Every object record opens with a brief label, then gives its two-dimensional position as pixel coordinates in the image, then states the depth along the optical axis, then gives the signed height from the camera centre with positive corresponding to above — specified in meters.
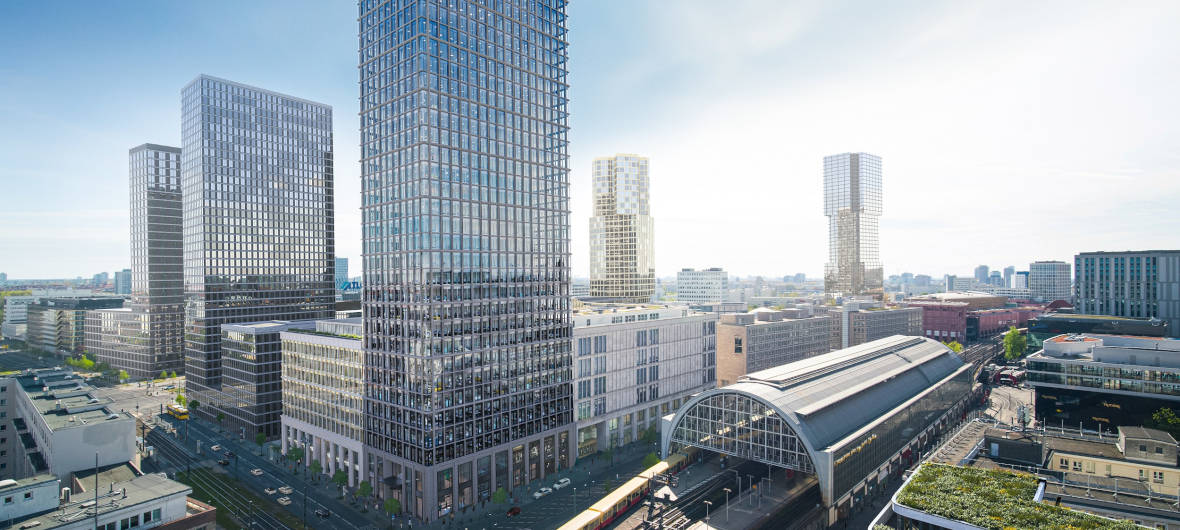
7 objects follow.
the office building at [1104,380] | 108.06 -23.43
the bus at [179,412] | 145.38 -35.95
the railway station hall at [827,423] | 83.50 -25.82
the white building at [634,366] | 115.94 -22.47
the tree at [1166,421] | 99.19 -28.31
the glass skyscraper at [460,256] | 88.44 +1.75
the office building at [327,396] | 100.06 -23.67
